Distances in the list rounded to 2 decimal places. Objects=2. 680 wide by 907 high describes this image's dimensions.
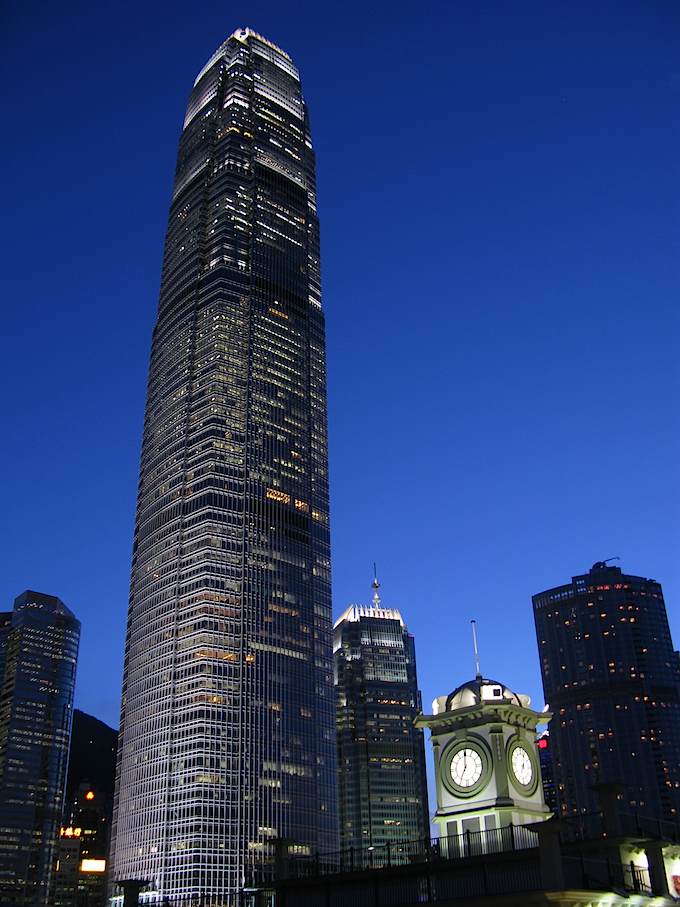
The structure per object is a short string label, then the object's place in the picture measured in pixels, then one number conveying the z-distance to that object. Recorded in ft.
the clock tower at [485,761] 177.17
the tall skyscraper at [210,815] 608.60
